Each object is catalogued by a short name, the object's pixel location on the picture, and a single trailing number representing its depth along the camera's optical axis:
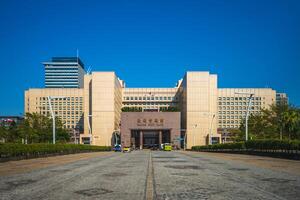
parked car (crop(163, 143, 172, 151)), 97.79
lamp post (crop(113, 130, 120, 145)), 142.18
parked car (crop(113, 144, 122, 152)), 84.06
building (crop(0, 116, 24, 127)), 189.52
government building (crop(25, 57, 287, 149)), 137.62
